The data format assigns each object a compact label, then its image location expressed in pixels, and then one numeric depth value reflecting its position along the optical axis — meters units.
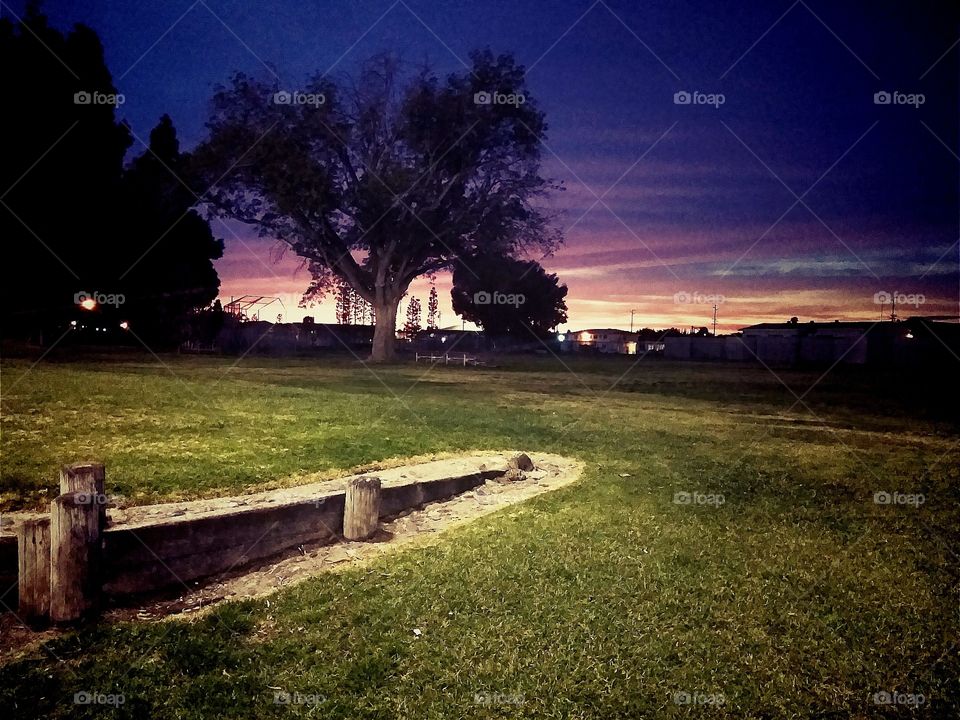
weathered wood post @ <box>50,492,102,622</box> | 3.93
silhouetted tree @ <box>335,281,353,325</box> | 91.68
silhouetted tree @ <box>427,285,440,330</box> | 120.59
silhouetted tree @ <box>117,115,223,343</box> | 31.25
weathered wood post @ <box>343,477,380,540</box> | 5.95
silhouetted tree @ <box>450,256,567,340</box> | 72.09
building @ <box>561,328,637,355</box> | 72.94
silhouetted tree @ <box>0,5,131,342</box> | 23.91
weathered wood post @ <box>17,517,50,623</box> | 3.93
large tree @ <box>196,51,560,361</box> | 29.94
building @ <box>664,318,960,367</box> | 39.03
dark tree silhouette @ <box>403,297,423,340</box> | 125.35
